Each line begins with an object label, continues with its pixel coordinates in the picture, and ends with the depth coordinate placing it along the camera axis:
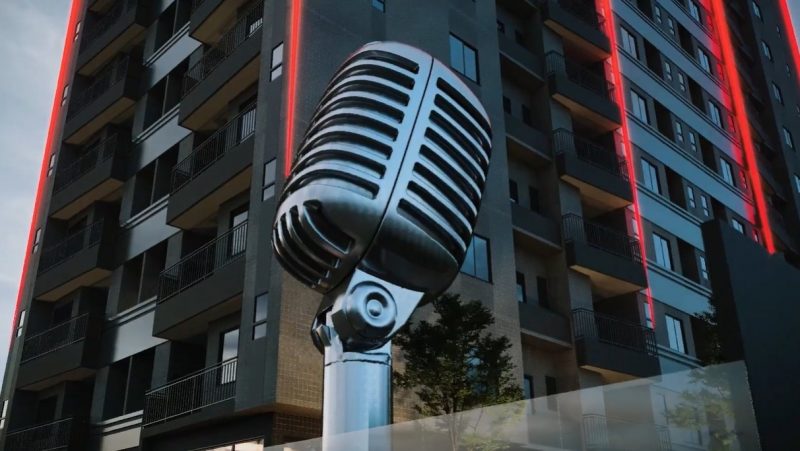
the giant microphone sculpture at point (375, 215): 2.34
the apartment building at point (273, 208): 18.36
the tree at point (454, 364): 16.94
